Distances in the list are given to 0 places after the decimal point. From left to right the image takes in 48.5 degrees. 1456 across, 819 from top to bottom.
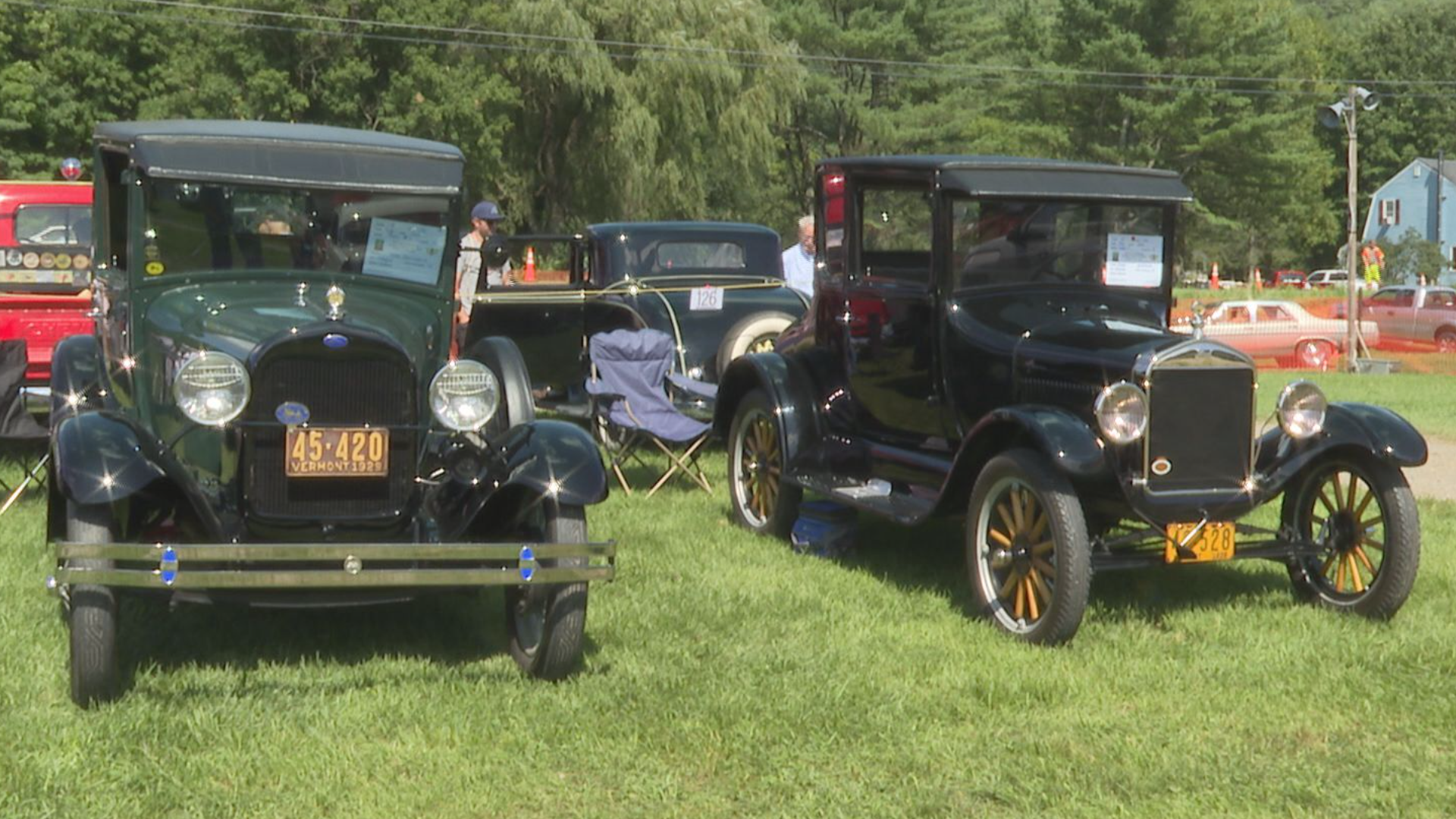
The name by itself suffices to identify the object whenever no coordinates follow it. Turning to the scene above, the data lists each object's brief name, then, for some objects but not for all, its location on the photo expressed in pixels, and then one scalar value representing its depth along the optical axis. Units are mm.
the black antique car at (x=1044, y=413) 6426
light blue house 67500
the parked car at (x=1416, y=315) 29062
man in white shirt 13000
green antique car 5328
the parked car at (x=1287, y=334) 23766
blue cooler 8086
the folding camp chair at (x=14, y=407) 8671
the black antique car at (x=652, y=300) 11844
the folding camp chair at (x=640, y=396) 9844
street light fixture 22172
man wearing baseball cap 11500
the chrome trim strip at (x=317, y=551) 4980
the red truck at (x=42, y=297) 10961
